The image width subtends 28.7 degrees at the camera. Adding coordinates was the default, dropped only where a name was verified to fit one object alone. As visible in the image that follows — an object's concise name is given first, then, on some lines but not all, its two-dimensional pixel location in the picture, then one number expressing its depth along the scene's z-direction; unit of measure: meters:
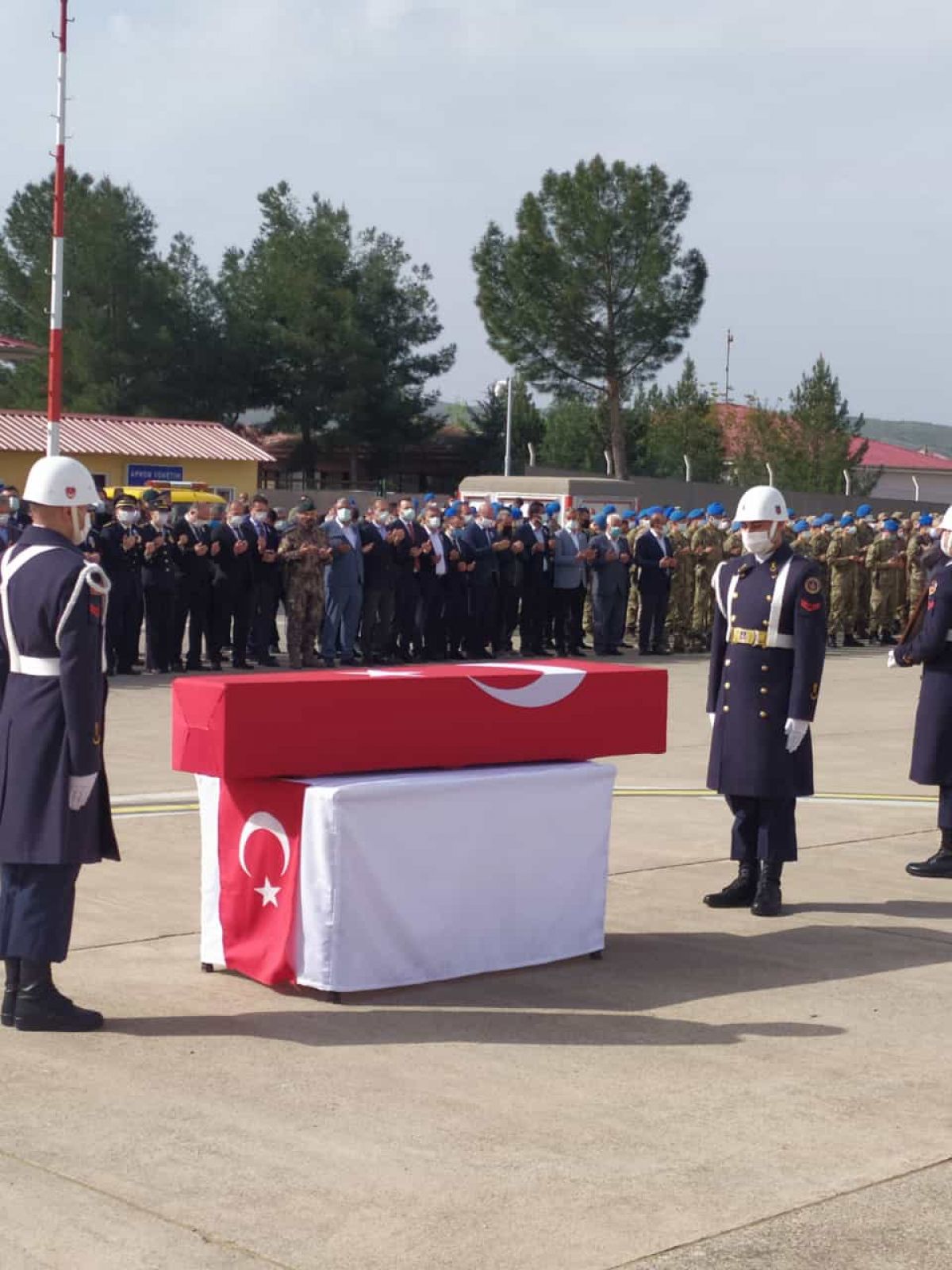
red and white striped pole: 28.81
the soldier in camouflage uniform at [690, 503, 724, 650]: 24.47
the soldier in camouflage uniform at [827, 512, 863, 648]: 26.66
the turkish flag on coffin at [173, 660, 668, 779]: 6.43
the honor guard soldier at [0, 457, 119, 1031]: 6.09
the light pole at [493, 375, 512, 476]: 68.69
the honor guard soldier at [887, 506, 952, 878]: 9.76
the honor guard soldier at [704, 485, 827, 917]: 8.34
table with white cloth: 6.57
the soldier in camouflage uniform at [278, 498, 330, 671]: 19.45
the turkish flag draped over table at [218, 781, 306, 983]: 6.63
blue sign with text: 51.19
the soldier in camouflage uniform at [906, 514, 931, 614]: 27.28
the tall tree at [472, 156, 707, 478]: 69.25
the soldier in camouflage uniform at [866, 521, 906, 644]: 27.16
